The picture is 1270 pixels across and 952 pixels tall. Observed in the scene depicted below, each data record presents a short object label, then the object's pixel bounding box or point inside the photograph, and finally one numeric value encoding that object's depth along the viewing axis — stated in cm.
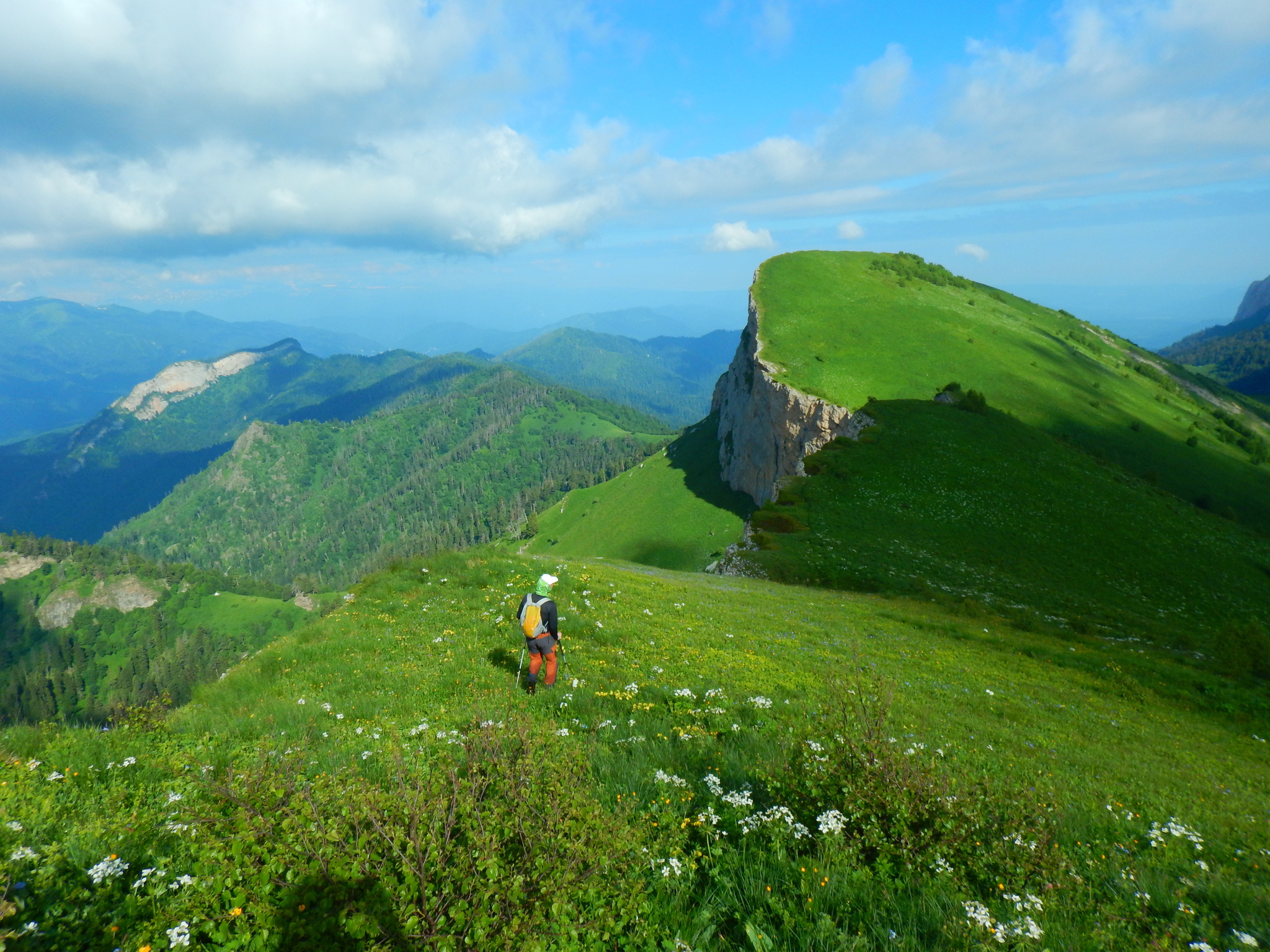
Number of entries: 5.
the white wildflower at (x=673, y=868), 556
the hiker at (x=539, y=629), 1251
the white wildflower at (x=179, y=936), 387
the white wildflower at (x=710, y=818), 649
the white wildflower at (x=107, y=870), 447
